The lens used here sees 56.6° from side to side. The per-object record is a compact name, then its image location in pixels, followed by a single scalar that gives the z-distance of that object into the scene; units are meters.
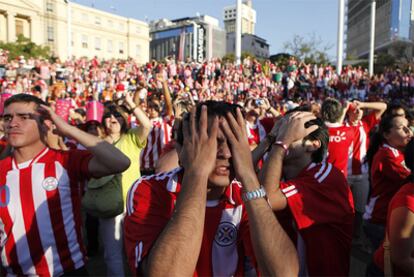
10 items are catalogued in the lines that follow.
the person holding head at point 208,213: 1.39
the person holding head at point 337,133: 4.65
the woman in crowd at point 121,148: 3.80
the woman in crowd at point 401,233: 1.99
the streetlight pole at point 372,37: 21.99
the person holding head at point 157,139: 5.96
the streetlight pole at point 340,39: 23.58
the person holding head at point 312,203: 2.01
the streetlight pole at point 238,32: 24.54
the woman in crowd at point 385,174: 3.25
